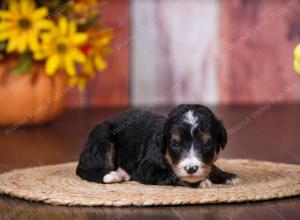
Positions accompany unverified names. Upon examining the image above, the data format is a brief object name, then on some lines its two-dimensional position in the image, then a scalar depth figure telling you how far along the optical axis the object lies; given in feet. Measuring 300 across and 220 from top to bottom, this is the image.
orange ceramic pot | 18.13
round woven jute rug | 9.83
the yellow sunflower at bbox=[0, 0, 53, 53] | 17.26
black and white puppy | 10.38
